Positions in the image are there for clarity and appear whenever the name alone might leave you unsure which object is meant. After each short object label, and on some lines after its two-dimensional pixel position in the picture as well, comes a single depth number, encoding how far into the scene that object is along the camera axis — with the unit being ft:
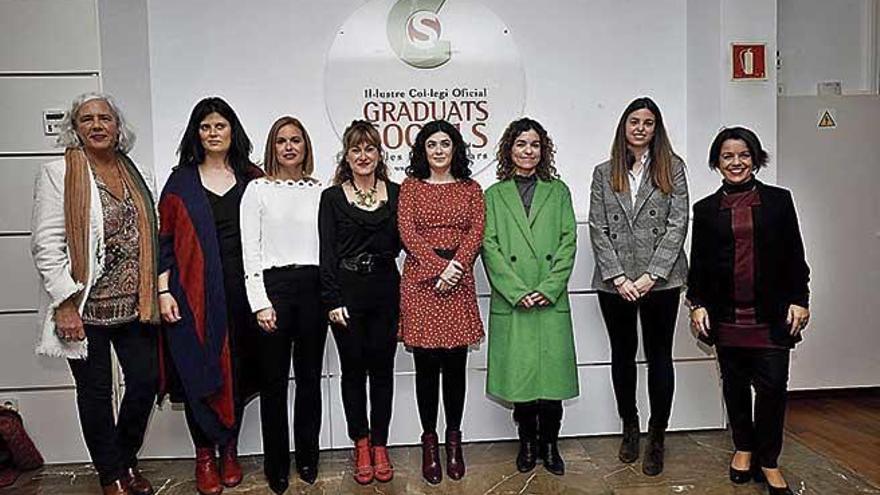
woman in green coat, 10.00
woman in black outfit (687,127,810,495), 9.25
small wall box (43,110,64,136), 11.18
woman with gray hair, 8.95
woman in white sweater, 9.55
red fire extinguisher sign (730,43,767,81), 11.91
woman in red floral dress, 9.77
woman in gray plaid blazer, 10.11
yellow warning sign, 13.96
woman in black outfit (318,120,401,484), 9.68
